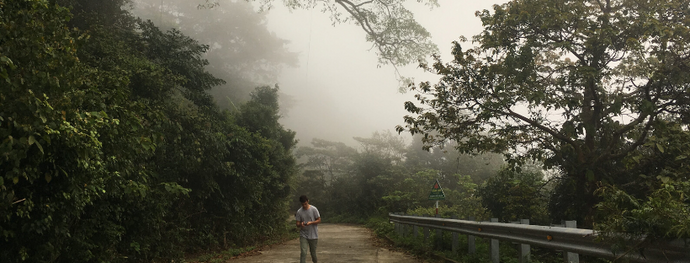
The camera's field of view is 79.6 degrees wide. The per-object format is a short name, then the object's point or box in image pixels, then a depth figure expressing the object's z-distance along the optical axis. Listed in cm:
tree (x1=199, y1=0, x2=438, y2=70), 2259
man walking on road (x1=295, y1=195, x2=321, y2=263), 832
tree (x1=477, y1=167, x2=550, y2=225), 1361
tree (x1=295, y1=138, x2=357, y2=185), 5500
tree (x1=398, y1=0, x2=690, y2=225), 941
